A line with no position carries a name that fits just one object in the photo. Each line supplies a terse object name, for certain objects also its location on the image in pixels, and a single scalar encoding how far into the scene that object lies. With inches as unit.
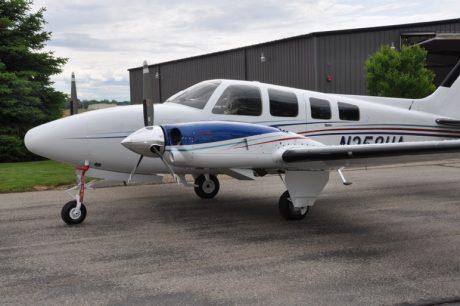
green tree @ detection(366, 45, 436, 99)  855.1
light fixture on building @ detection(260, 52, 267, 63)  1181.2
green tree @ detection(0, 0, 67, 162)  805.9
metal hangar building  1029.8
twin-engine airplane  285.4
